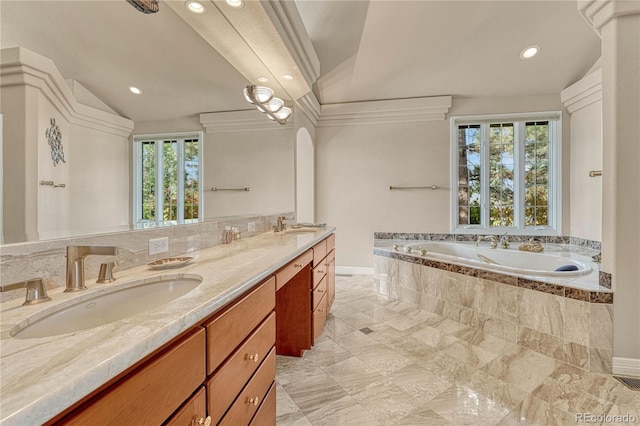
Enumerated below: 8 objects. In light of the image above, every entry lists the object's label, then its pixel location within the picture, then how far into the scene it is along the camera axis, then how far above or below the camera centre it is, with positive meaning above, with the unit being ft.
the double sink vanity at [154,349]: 1.45 -0.91
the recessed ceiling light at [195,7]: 5.24 +3.85
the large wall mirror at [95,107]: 2.73 +1.46
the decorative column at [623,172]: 5.90 +0.85
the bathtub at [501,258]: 7.87 -1.53
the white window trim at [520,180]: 12.27 +1.62
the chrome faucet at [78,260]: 2.92 -0.47
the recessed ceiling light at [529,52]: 10.28 +5.84
